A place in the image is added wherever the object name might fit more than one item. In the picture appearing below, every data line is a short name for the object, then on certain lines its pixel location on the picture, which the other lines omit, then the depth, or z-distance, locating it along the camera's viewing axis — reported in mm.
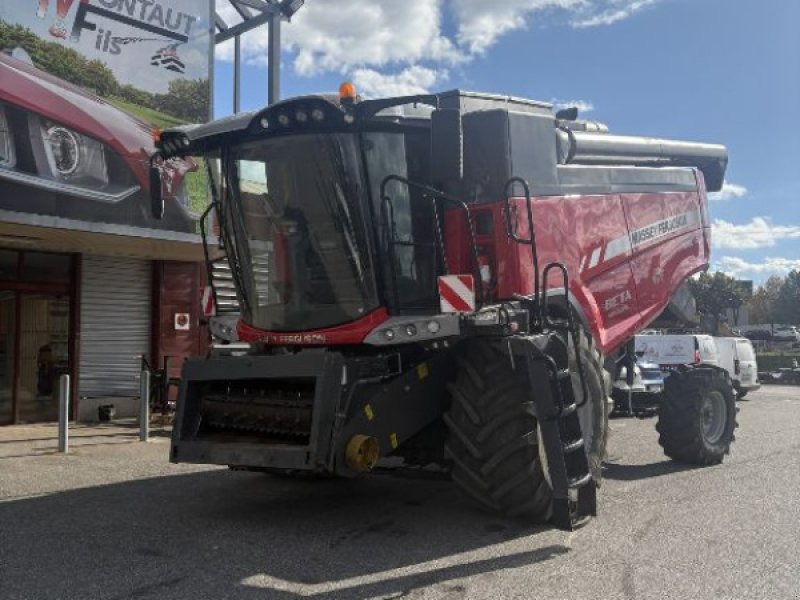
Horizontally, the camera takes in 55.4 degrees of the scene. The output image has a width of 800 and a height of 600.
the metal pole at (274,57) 16562
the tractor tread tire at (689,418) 8891
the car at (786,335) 50688
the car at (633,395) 10797
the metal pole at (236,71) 18328
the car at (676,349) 16781
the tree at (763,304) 88688
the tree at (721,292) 53012
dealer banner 11062
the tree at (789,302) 82625
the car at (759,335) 55656
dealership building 11242
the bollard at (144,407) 11125
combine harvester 5699
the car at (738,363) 19984
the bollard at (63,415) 10102
